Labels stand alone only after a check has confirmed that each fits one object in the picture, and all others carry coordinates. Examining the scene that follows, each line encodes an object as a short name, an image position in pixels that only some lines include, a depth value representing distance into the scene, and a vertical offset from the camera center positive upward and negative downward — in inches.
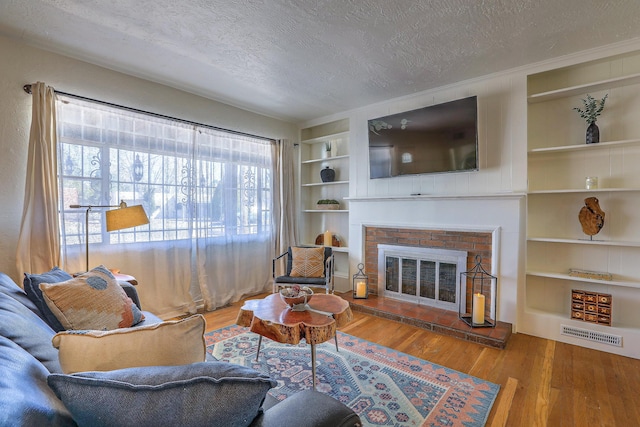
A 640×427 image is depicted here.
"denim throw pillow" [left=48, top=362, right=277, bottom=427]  24.7 -15.8
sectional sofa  24.5 -15.7
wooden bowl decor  78.2 -22.7
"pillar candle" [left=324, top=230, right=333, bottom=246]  172.2 -15.5
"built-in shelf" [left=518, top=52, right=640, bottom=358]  99.7 +4.9
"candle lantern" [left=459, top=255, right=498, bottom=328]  110.4 -33.6
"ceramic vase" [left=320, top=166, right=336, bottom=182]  171.0 +21.2
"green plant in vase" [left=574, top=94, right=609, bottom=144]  101.4 +32.9
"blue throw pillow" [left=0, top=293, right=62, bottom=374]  36.1 -15.9
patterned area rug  68.8 -46.0
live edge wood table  69.9 -26.5
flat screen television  118.3 +30.3
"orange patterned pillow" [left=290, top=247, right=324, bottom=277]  142.5 -24.8
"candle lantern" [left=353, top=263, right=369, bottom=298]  143.9 -35.6
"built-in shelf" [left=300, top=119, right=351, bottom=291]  171.5 +14.5
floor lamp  90.4 -1.6
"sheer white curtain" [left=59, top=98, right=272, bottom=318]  105.3 +5.2
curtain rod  98.3 +39.6
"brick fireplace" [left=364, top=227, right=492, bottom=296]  119.9 -13.6
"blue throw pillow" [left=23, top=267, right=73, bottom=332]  57.8 -16.1
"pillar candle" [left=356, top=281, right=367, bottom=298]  143.9 -37.9
